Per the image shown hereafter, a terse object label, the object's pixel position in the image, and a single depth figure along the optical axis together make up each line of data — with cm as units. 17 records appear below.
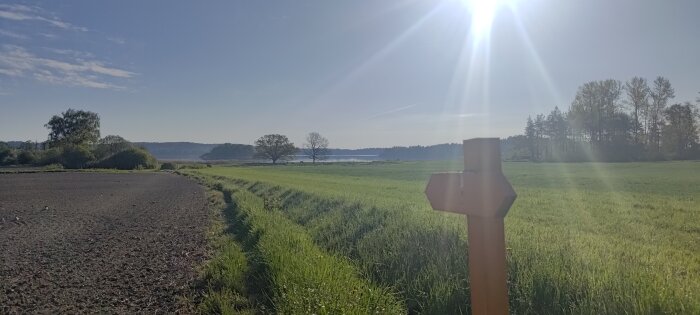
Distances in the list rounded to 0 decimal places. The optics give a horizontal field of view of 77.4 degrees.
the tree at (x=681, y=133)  6694
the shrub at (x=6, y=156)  9838
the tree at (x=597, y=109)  7388
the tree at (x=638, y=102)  7044
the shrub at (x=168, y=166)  9716
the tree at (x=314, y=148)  15312
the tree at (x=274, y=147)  14325
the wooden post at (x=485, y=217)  191
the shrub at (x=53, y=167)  7841
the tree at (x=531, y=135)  10151
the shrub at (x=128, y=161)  9056
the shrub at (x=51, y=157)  8988
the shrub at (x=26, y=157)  9631
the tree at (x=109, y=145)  9975
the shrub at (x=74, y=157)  8881
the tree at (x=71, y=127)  11012
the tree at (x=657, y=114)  7006
